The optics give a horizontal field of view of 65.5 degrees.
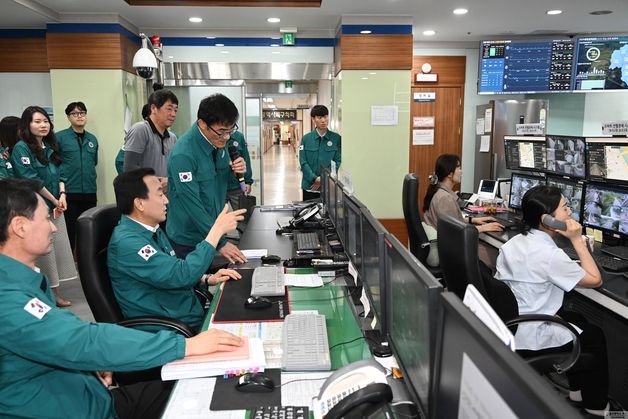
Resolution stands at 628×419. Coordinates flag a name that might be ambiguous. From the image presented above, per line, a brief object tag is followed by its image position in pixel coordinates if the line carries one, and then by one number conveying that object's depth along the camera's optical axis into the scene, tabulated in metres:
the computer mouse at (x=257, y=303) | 2.04
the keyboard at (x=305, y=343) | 1.54
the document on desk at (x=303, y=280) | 2.34
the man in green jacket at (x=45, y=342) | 1.28
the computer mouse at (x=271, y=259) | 2.73
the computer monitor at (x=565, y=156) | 3.30
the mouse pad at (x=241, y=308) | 1.94
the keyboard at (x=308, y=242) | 2.92
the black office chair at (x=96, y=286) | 1.95
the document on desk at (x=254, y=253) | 2.89
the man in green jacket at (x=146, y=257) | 1.99
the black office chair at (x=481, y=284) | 2.11
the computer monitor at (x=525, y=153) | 3.88
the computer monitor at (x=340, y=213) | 2.84
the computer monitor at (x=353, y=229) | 2.10
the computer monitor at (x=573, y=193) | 3.25
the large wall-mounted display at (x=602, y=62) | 5.91
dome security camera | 5.48
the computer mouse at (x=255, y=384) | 1.41
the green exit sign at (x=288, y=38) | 6.20
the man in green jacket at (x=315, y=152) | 5.44
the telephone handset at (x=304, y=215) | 3.72
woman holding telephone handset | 2.24
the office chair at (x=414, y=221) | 3.55
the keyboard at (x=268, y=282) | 2.17
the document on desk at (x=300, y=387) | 1.36
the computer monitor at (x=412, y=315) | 1.04
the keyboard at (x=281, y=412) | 1.26
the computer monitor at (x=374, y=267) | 1.58
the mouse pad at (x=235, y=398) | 1.34
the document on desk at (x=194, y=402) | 1.30
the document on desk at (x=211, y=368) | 1.47
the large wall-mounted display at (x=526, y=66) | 6.07
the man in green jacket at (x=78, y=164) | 5.05
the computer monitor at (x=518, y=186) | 4.05
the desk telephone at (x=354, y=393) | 1.09
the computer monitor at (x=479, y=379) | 0.63
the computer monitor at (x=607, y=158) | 2.93
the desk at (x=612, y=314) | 2.27
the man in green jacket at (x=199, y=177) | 2.73
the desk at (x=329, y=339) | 1.34
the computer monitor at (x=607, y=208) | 2.90
